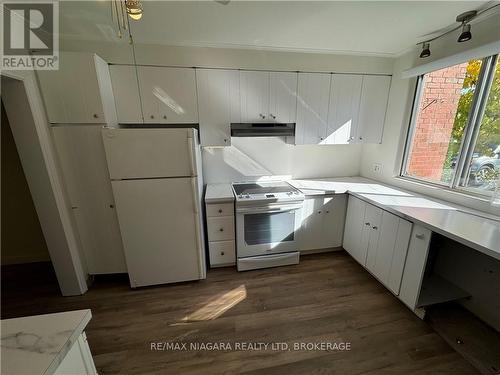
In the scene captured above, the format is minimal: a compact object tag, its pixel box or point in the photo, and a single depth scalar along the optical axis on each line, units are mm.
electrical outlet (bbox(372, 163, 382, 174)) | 2836
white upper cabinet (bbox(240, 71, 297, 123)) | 2322
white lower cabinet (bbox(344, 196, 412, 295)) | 1883
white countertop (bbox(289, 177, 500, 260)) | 1397
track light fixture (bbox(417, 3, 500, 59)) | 1581
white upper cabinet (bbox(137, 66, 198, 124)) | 2127
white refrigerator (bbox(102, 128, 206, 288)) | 1832
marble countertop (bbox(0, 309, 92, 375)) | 638
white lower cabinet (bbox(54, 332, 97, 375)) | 720
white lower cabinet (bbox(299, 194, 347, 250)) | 2500
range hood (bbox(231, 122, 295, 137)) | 2426
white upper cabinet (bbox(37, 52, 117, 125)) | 1747
